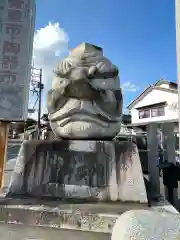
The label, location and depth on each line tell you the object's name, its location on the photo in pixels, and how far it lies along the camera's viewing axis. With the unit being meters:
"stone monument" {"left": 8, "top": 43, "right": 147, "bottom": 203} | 2.12
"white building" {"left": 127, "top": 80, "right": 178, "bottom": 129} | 14.37
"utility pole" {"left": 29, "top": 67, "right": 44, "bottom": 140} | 14.56
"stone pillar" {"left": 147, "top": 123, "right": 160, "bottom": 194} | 3.33
